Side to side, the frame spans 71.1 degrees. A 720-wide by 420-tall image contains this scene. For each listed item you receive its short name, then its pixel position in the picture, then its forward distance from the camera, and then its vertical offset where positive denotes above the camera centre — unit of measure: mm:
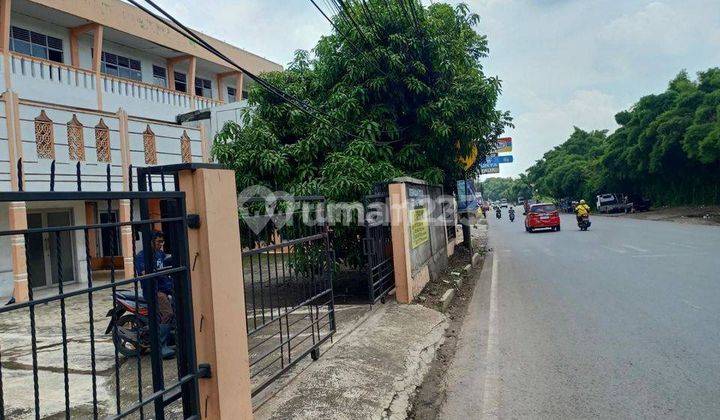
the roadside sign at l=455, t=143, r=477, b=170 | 12439 +1145
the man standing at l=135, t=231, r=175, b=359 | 4703 -911
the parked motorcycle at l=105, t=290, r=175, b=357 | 5499 -1189
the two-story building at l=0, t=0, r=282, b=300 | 11703 +3841
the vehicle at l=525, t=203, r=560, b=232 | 25406 -1026
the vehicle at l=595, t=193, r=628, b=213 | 44012 -972
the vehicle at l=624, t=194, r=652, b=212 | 40406 -1093
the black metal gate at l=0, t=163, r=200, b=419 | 2309 -979
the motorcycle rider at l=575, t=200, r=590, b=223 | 23723 -835
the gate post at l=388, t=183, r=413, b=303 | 8250 -619
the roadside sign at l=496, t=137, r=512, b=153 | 31203 +3452
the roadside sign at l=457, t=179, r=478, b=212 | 17509 +118
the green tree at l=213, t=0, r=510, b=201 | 9898 +2123
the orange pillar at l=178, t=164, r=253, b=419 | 3121 -446
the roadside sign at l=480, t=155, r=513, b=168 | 32300 +2632
